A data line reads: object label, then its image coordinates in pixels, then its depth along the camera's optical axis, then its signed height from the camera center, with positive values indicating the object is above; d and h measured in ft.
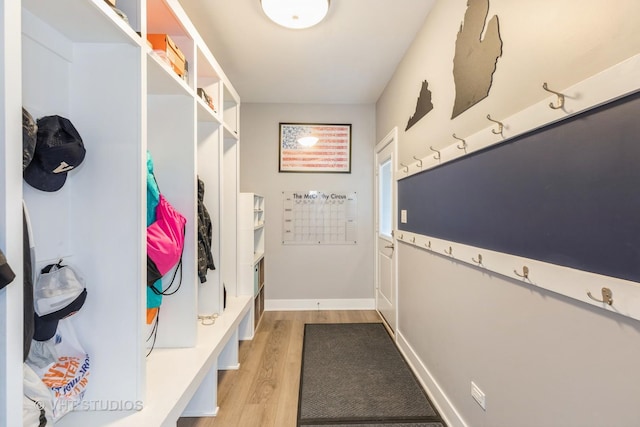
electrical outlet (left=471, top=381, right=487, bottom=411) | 4.48 -2.96
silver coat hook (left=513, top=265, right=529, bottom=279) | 3.54 -0.73
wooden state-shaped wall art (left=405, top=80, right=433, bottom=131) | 6.75 +2.74
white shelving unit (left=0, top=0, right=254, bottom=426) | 3.10 +0.24
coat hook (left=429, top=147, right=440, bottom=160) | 5.95 +1.27
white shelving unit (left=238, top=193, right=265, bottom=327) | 8.94 -0.94
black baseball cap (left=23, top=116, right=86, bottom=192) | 3.04 +0.65
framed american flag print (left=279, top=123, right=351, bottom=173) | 11.94 +2.79
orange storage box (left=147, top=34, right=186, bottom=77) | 4.54 +2.73
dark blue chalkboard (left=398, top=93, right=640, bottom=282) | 2.49 +0.25
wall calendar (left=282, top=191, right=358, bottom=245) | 12.01 -0.14
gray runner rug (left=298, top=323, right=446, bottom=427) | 5.73 -4.10
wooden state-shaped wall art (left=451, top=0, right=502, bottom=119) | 4.37 +2.68
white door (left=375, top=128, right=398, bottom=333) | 9.40 -0.57
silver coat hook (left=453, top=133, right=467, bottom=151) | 4.91 +1.23
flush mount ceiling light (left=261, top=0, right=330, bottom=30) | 5.66 +4.21
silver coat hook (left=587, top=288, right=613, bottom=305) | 2.57 -0.74
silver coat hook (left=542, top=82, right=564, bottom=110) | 3.05 +1.26
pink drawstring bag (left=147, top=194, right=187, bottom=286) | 4.45 -0.46
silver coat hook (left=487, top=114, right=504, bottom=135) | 4.00 +1.24
